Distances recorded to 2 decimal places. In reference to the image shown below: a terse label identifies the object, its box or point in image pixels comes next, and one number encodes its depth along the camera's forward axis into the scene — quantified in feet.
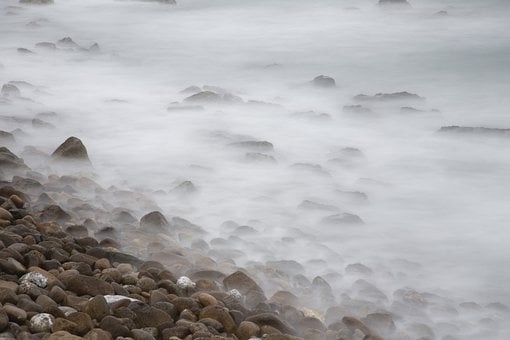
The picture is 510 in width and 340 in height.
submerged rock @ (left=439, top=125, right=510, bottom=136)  46.99
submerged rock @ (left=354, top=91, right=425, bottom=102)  54.21
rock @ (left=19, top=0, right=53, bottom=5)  91.69
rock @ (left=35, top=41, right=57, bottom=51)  65.35
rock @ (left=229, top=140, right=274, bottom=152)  39.63
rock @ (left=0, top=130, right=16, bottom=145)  35.63
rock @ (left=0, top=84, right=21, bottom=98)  45.18
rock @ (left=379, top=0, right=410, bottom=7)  93.42
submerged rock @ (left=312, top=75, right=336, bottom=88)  58.06
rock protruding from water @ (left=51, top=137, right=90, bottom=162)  33.92
